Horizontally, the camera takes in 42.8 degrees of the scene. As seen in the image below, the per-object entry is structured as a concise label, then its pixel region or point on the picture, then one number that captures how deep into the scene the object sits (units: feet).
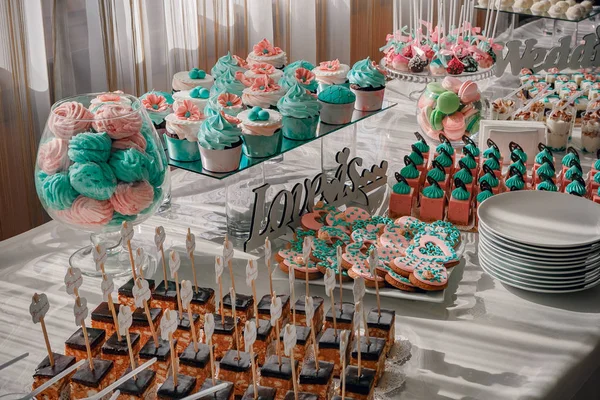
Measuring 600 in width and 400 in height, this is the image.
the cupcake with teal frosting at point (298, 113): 6.90
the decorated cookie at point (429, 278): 5.69
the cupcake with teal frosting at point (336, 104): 7.34
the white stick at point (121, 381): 4.08
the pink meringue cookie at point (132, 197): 5.39
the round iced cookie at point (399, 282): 5.76
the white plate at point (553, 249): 5.74
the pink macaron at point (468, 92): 8.35
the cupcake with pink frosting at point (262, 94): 7.18
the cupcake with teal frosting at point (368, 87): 7.72
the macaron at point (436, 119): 8.43
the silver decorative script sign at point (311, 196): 6.39
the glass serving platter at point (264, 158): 6.32
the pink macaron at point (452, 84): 8.50
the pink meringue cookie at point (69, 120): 5.34
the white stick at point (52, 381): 4.17
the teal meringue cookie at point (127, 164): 5.32
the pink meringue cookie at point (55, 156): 5.34
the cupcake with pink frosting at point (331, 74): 7.92
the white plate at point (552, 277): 5.81
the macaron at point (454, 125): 8.40
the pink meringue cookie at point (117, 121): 5.33
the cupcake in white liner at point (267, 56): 8.64
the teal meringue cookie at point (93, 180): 5.22
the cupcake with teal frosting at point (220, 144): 6.14
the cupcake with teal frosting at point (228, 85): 7.61
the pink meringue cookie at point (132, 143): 5.42
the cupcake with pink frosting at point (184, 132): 6.40
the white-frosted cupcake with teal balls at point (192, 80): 7.69
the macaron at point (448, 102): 8.36
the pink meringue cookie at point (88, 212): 5.37
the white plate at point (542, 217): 6.16
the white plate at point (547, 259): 5.76
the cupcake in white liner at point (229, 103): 6.92
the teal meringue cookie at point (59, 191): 5.32
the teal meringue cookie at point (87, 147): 5.25
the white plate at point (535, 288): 5.82
